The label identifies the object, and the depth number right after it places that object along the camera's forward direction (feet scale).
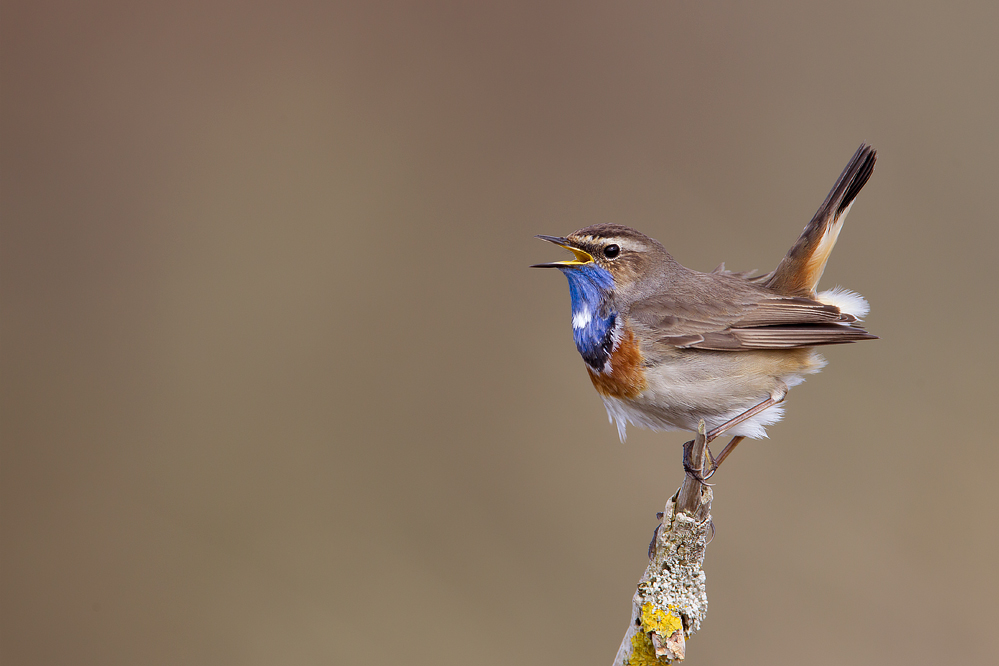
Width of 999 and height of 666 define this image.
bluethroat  21.57
